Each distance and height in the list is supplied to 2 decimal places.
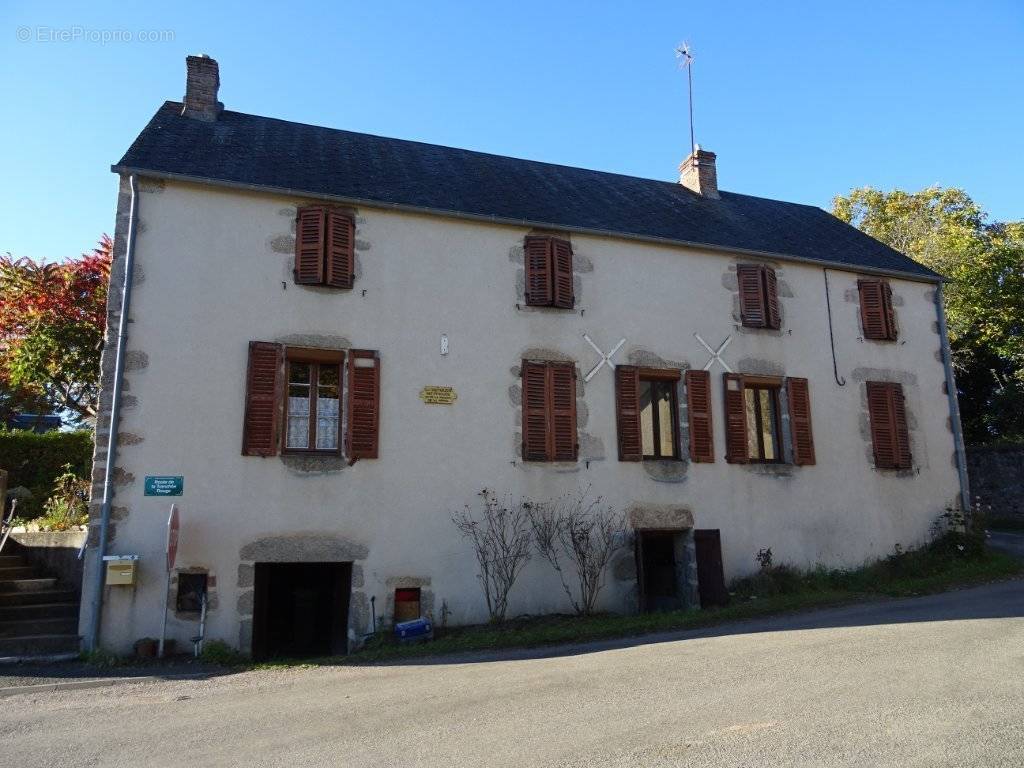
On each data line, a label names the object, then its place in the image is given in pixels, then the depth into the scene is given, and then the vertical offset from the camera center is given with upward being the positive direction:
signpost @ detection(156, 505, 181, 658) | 8.38 -0.04
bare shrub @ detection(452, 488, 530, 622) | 9.87 -0.04
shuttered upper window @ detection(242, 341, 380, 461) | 9.34 +1.71
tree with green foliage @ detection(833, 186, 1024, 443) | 20.42 +5.55
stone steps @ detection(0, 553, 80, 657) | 8.27 -0.80
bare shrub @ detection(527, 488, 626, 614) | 10.23 -0.04
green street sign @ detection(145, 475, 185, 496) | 8.76 +0.62
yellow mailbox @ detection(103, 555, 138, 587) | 8.28 -0.30
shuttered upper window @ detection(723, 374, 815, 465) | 11.73 +1.76
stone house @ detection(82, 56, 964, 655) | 9.12 +2.11
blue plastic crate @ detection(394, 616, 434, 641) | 9.04 -1.06
